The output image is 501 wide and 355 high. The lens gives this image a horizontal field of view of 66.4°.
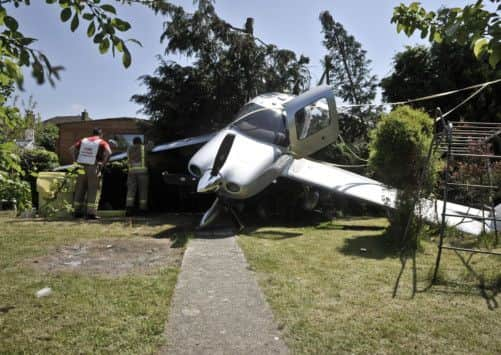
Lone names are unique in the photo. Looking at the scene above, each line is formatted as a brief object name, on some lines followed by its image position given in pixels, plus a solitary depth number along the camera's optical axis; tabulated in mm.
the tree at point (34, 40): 1480
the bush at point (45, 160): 13289
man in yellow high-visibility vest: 10508
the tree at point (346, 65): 25594
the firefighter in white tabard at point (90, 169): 9172
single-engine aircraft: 7809
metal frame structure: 4965
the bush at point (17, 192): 2369
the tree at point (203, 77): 14492
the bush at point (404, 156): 6805
